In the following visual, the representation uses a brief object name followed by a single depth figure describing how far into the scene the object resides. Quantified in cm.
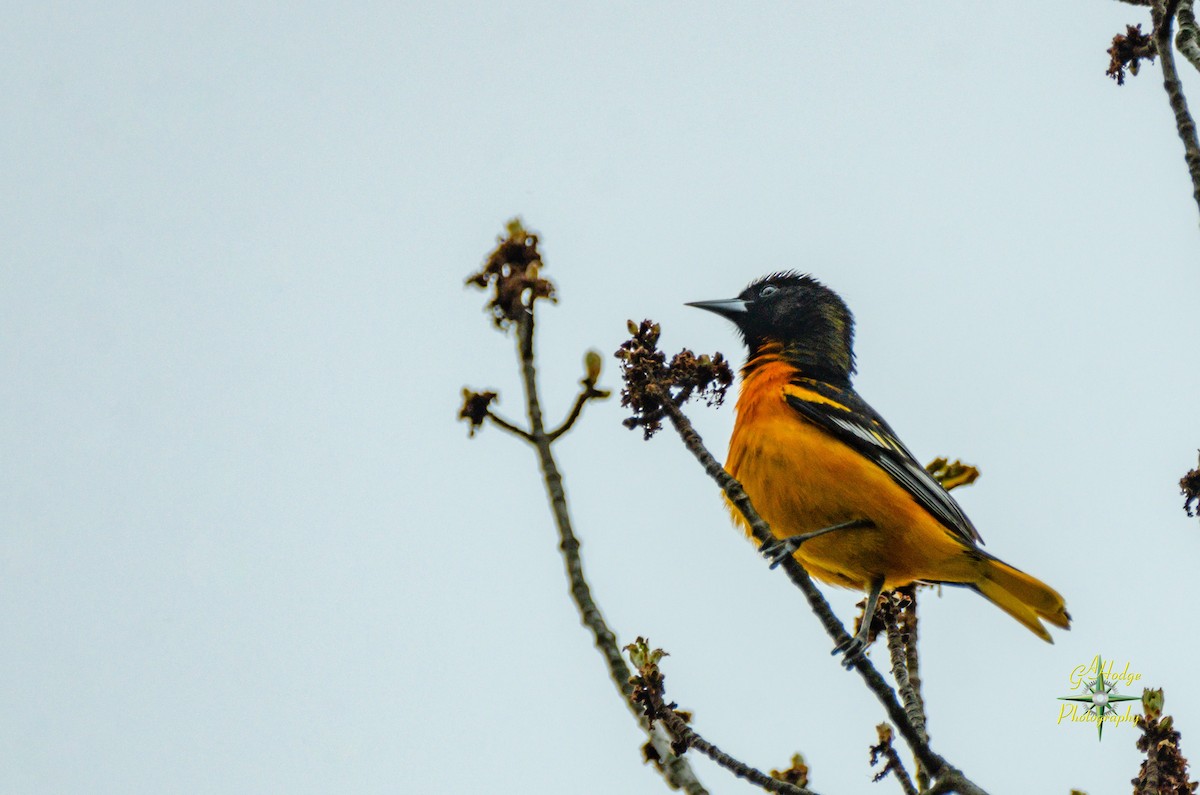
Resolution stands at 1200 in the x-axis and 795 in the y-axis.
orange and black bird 1051
